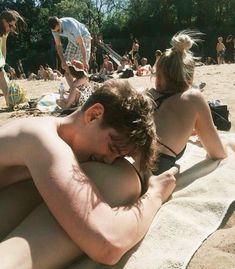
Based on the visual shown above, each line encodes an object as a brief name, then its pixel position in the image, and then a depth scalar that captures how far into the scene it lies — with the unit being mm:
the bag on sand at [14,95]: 4439
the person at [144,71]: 8241
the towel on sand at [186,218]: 1079
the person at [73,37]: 3979
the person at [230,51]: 13254
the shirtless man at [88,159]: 933
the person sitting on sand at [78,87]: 3728
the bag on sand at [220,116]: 2703
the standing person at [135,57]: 10498
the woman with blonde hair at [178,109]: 1697
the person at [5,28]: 4292
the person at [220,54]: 11073
